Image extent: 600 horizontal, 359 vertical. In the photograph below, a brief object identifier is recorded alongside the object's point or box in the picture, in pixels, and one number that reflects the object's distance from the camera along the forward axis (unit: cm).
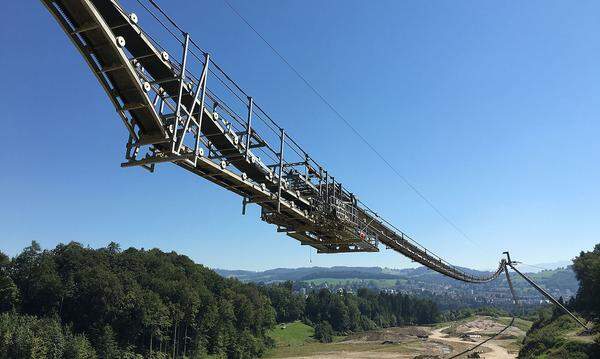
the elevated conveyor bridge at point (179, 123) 1111
